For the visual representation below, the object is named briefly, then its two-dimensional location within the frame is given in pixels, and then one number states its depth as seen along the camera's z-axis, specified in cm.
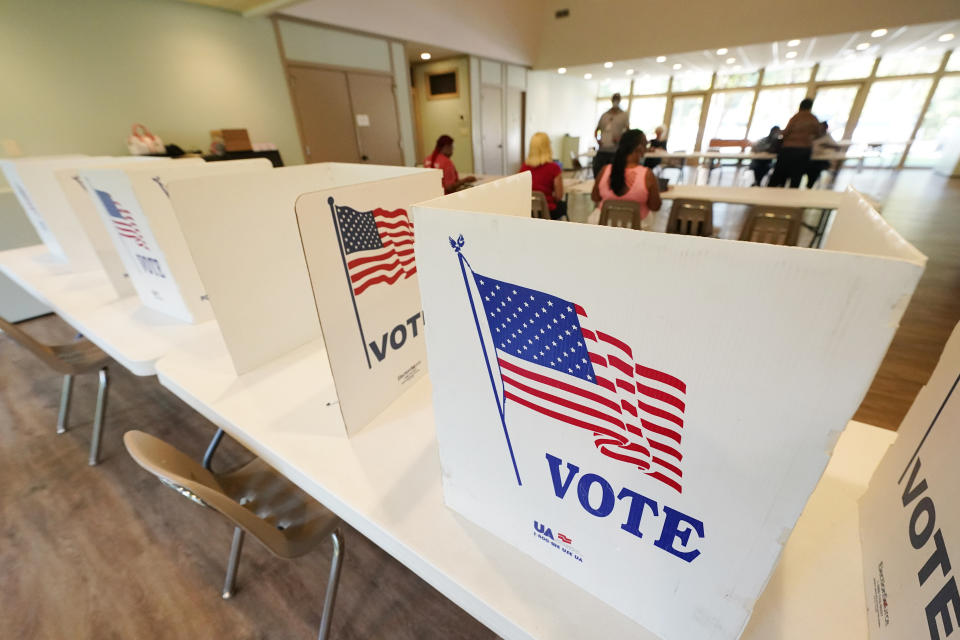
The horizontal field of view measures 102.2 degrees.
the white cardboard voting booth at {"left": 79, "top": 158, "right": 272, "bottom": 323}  118
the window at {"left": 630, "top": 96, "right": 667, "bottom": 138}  1126
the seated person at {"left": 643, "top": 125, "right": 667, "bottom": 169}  757
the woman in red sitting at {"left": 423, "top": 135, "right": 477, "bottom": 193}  373
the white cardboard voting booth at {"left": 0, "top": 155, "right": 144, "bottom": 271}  183
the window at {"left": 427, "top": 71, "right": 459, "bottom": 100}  735
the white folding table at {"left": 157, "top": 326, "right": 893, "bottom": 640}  57
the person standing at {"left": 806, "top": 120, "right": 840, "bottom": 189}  528
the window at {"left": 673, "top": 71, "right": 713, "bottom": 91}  1034
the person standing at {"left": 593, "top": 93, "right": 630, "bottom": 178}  559
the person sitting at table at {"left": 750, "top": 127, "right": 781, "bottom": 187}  701
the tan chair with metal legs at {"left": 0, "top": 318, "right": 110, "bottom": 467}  160
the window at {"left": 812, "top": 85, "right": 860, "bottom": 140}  940
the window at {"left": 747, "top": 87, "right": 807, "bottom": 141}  980
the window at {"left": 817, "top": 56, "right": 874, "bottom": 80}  891
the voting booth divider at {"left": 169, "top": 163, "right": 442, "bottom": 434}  79
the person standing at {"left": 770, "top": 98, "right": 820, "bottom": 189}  475
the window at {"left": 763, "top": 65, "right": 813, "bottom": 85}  945
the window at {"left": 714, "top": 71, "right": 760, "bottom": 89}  1003
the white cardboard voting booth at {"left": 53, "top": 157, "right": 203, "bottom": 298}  158
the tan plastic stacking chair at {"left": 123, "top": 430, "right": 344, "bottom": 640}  81
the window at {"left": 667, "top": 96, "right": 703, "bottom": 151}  1093
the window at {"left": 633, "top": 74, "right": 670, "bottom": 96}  1082
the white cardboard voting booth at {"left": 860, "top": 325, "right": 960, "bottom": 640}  41
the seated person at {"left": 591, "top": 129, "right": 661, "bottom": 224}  258
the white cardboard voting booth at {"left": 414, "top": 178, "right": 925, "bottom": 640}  31
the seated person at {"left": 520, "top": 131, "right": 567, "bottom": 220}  313
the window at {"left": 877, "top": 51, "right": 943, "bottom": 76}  840
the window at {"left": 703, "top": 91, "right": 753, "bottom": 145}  1038
